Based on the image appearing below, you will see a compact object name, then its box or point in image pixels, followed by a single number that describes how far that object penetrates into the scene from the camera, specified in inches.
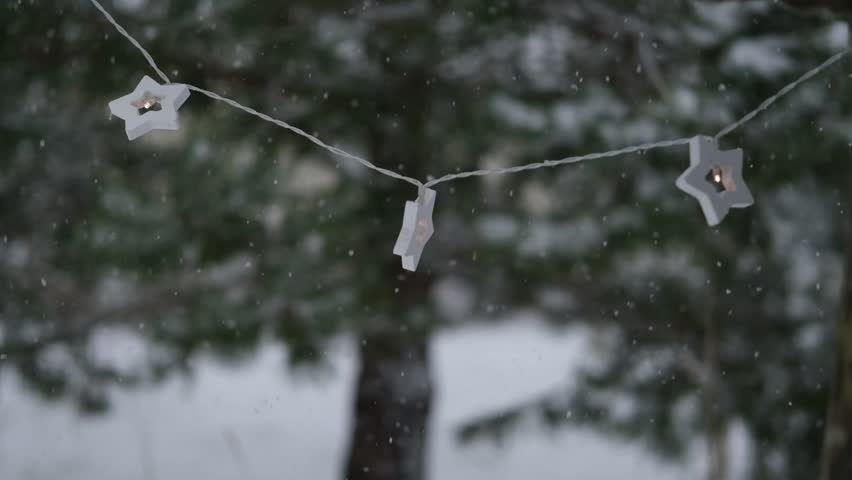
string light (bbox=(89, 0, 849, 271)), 71.9
